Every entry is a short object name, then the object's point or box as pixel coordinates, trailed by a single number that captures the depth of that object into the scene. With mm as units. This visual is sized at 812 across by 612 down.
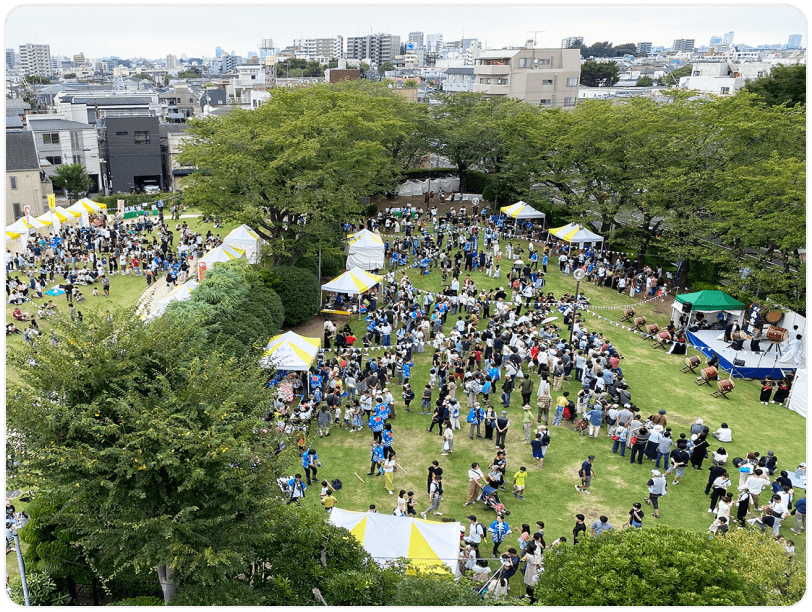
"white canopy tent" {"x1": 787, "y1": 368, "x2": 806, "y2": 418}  17992
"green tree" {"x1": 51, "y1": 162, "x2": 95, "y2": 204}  54594
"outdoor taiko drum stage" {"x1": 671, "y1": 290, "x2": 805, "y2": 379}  19812
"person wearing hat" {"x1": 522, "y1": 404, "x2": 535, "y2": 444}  16188
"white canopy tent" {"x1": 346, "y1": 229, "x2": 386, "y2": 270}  28156
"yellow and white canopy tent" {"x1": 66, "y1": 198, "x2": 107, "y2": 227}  37875
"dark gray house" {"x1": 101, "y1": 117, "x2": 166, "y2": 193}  58250
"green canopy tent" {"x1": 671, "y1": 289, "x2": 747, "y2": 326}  22344
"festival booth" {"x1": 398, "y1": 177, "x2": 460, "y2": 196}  47031
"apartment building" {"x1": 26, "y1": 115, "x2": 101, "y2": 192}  57844
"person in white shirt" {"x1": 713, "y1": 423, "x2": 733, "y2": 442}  16281
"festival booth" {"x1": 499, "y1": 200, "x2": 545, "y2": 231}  34750
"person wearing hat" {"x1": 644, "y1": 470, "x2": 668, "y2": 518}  13445
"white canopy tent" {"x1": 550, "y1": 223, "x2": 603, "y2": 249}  30234
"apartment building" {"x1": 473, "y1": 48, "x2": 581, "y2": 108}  66625
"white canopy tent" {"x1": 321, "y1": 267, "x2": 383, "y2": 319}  23938
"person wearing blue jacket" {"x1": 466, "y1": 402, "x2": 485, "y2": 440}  16453
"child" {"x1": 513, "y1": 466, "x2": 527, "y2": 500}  13727
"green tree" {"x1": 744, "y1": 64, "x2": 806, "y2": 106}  35438
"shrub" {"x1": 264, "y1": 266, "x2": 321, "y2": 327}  23156
